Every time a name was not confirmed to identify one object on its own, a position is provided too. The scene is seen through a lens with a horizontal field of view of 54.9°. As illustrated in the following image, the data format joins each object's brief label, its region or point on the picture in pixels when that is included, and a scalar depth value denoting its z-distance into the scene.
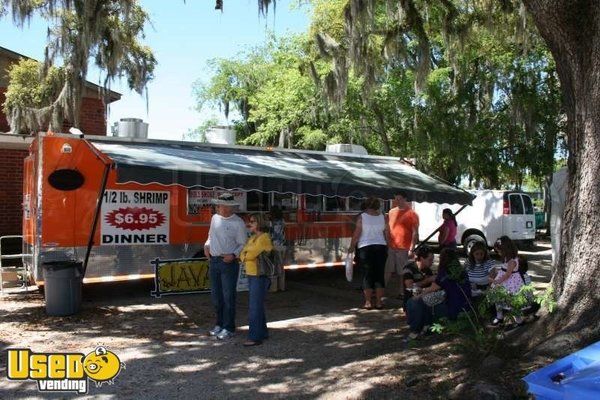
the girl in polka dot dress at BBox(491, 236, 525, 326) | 6.53
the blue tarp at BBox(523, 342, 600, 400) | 2.93
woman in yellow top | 6.39
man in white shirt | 6.70
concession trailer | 8.09
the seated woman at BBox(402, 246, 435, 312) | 6.76
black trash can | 7.78
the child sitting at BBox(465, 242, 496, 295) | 7.30
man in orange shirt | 9.02
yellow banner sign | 9.29
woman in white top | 8.35
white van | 17.34
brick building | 13.89
